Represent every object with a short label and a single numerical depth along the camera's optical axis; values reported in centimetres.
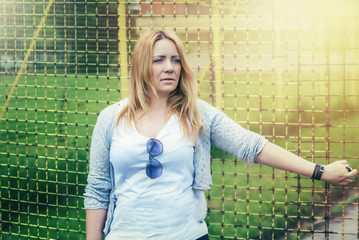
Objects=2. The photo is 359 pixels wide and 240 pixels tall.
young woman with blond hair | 280
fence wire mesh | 366
